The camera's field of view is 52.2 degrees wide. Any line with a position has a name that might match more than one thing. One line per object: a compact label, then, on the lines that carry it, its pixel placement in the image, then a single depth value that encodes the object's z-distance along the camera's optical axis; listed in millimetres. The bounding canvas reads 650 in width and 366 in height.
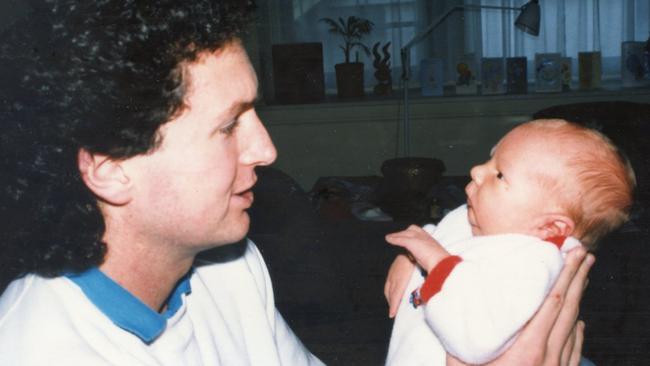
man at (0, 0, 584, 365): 1074
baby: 1257
